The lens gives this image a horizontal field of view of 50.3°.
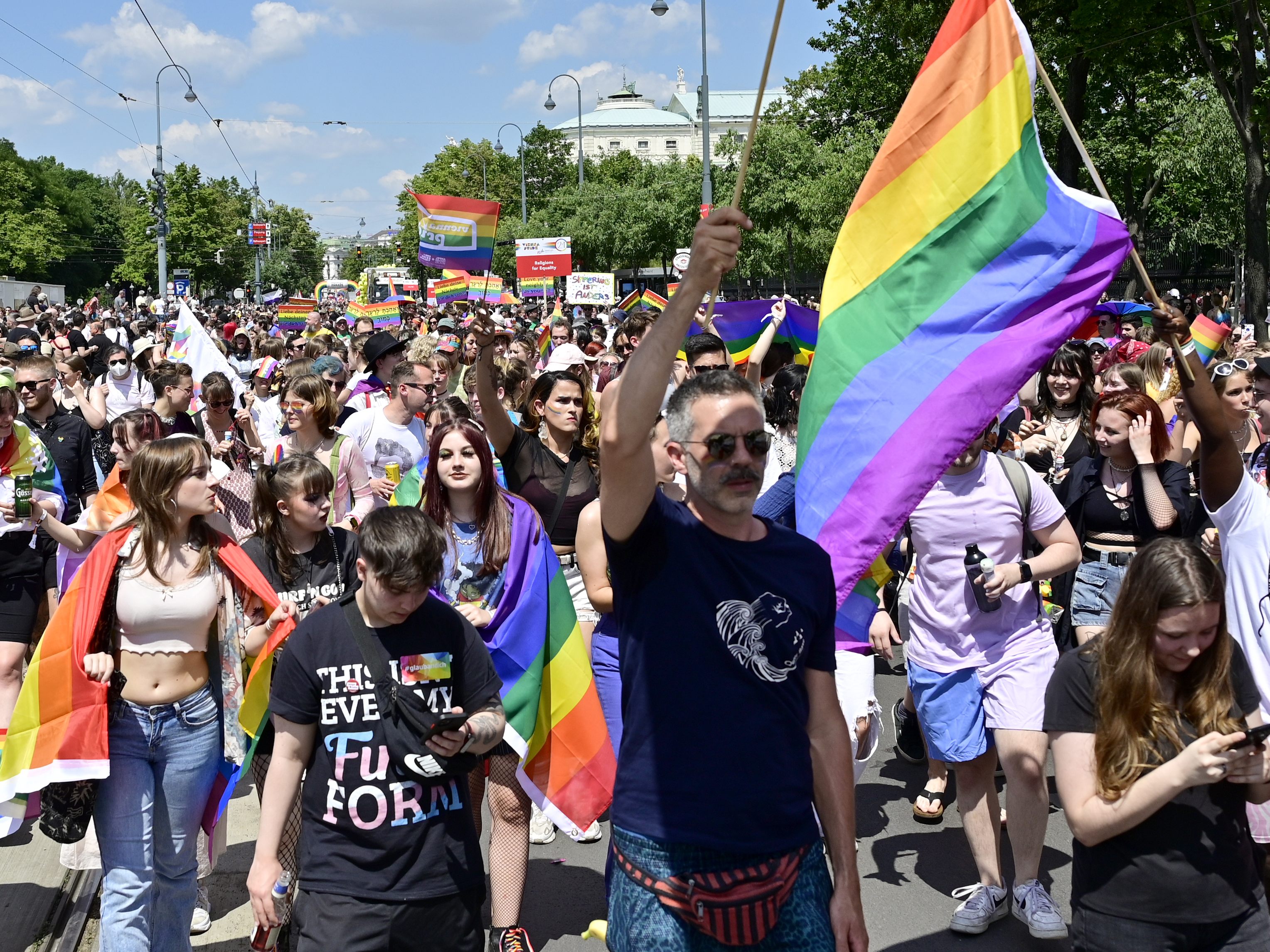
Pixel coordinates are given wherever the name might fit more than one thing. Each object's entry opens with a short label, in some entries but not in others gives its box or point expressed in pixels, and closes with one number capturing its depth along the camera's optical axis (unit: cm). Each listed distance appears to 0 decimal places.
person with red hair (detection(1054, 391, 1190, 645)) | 575
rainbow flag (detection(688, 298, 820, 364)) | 1045
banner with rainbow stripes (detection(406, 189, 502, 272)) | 1428
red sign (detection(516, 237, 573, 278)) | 3108
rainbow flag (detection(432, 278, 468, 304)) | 2616
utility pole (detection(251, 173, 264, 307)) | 8264
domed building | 13250
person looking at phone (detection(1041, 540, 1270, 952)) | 307
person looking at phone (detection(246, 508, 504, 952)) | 345
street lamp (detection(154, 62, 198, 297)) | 4109
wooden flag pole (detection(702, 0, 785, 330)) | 299
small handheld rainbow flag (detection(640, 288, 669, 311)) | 1681
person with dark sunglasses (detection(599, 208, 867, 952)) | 279
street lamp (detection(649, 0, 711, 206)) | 2804
